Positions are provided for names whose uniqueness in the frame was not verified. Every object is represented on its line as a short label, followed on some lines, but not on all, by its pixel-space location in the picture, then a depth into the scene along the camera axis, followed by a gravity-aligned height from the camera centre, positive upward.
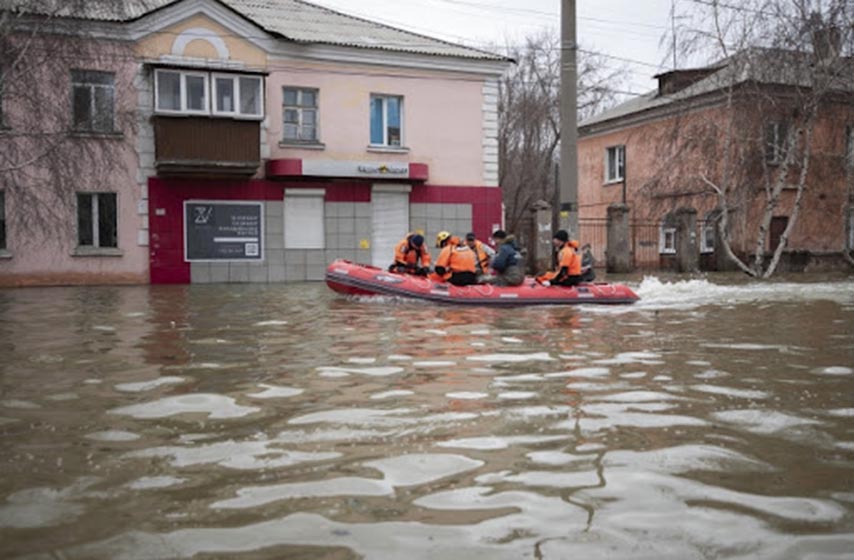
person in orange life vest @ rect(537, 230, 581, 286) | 15.88 -0.49
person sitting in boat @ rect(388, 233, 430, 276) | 17.31 -0.35
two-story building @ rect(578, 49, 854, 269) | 23.55 +2.63
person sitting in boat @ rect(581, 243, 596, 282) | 16.59 -0.55
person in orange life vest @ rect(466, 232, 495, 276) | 16.44 -0.27
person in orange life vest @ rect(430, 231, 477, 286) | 15.73 -0.45
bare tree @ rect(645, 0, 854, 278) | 21.98 +3.58
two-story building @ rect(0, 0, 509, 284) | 23.52 +2.69
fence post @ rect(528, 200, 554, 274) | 25.39 +0.16
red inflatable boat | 15.35 -0.90
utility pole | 18.27 +2.47
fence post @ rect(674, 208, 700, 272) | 29.50 -0.13
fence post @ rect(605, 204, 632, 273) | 28.50 -0.05
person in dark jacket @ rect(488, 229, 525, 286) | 15.80 -0.49
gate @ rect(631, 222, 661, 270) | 31.28 -0.38
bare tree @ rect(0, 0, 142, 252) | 15.89 +2.63
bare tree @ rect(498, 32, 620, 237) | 43.06 +5.96
